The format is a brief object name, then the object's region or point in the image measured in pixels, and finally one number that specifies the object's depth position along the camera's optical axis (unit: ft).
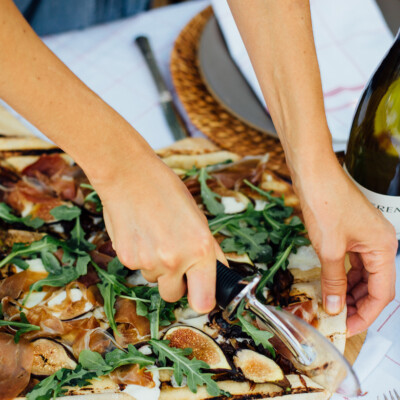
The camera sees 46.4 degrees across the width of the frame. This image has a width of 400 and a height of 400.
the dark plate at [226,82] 4.36
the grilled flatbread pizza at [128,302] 2.80
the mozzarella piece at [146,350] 2.96
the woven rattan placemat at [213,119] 4.31
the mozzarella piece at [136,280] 3.35
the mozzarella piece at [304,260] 3.43
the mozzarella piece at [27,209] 3.78
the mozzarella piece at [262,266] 3.43
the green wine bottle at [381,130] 3.49
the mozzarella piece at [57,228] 3.71
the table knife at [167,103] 4.68
